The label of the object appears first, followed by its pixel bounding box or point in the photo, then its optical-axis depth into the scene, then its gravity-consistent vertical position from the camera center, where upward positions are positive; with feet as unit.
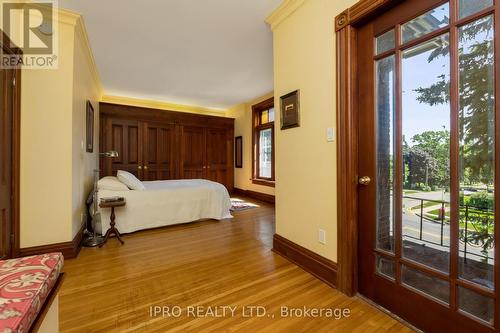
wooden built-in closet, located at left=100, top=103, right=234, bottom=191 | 17.13 +2.00
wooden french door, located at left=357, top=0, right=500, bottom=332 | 3.70 +0.07
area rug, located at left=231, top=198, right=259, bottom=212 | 15.65 -2.87
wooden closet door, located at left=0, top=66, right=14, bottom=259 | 6.31 +0.20
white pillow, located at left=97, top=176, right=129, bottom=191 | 10.37 -0.86
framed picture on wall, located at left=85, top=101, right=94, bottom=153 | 10.93 +1.96
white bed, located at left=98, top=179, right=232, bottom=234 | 10.28 -1.97
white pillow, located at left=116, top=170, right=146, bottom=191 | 11.08 -0.73
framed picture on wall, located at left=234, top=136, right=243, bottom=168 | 21.72 +1.47
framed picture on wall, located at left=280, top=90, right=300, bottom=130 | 7.16 +1.90
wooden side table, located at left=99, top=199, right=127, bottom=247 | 9.17 -2.14
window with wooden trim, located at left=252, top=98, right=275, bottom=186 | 18.31 +2.07
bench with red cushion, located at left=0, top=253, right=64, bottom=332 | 2.31 -1.50
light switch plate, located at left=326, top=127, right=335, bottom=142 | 5.96 +0.88
